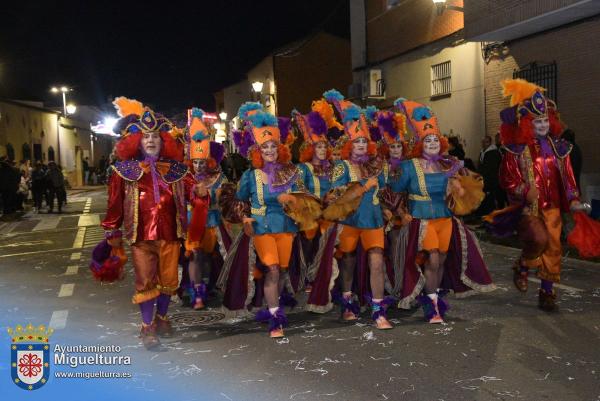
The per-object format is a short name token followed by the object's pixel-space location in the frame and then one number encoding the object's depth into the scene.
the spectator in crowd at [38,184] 21.64
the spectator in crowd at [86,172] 45.27
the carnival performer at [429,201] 6.39
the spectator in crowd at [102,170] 43.34
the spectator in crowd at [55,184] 21.94
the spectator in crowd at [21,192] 22.15
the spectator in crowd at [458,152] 13.59
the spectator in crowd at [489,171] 12.82
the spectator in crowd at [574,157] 10.62
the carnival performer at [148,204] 5.90
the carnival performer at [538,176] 6.58
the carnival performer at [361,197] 6.27
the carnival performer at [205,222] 7.35
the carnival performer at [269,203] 6.21
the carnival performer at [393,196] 6.66
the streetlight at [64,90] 44.97
